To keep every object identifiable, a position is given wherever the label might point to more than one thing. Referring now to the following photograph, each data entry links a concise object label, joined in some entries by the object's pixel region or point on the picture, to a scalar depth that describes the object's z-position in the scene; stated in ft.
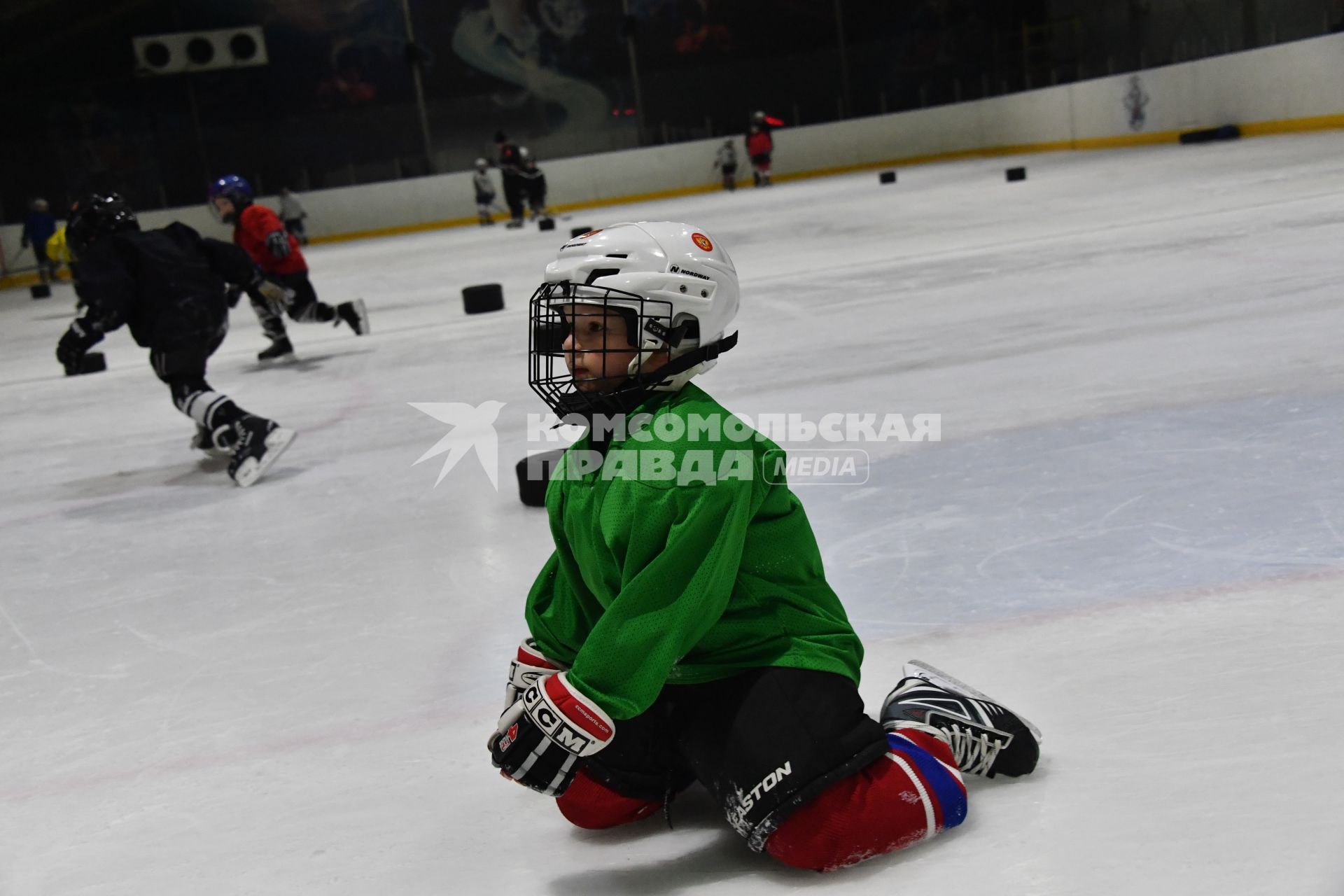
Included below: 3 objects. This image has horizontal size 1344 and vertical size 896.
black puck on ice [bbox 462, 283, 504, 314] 24.53
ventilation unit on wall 62.64
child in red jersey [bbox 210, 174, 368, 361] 21.20
